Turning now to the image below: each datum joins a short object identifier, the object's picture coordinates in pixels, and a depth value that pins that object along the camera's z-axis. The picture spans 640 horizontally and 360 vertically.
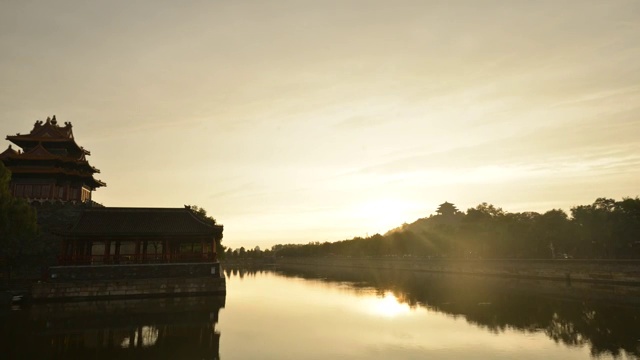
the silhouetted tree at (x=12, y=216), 30.23
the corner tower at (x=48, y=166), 45.97
